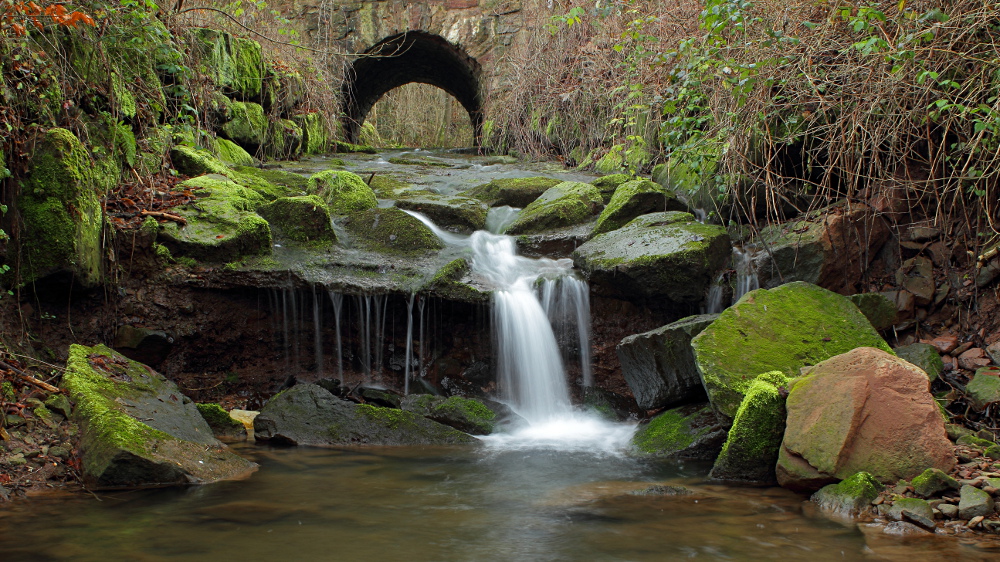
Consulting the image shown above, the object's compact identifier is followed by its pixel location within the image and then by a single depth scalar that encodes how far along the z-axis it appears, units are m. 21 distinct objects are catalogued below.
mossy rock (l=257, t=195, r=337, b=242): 6.91
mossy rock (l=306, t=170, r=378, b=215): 8.05
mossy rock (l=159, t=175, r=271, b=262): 5.97
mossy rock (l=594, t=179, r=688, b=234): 7.42
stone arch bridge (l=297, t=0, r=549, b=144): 14.74
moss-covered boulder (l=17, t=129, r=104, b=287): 4.79
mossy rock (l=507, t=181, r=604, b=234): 7.83
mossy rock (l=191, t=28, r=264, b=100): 8.59
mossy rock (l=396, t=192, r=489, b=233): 8.05
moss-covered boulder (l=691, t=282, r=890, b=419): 4.29
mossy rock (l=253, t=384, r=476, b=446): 4.98
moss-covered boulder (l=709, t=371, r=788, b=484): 3.89
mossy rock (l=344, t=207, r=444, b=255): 7.14
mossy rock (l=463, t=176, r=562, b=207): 8.83
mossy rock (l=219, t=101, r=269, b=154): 9.59
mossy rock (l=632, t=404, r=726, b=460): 4.59
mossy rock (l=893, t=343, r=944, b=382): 4.51
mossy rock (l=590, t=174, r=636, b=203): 8.66
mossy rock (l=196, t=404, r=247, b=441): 5.11
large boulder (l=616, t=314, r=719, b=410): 4.96
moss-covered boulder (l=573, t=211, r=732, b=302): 5.96
